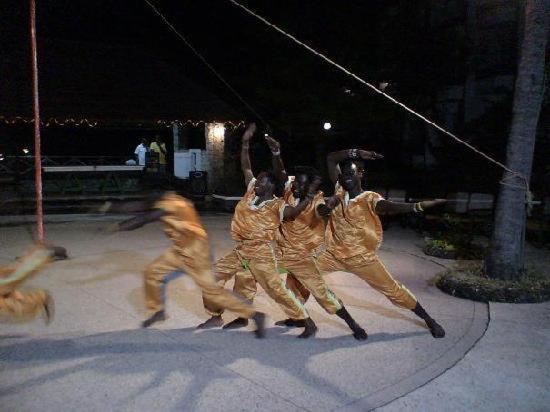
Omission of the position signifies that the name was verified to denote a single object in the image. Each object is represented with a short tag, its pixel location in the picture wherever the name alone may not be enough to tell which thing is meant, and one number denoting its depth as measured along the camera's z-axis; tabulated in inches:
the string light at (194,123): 674.3
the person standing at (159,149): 707.4
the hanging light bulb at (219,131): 741.9
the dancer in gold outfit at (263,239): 206.5
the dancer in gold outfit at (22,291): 168.7
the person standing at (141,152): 716.0
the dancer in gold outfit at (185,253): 194.5
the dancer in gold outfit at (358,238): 207.0
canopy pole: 295.4
